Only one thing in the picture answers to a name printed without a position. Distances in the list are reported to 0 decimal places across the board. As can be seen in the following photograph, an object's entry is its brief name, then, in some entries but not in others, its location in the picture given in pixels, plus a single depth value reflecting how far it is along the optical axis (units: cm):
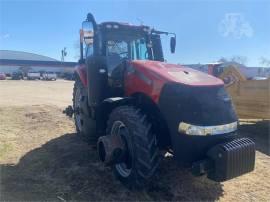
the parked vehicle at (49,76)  3371
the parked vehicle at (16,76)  3400
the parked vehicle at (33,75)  3437
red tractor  278
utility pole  4913
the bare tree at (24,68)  4486
